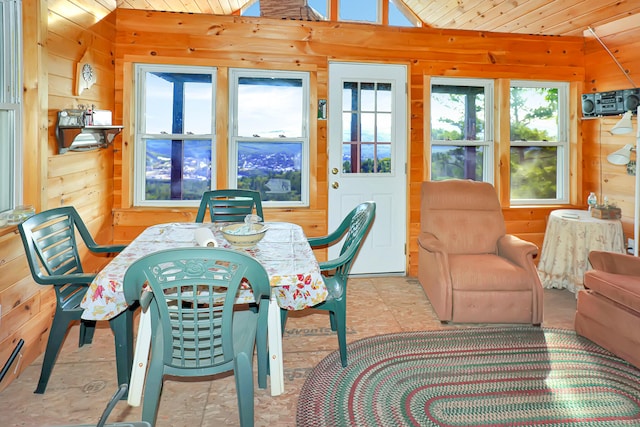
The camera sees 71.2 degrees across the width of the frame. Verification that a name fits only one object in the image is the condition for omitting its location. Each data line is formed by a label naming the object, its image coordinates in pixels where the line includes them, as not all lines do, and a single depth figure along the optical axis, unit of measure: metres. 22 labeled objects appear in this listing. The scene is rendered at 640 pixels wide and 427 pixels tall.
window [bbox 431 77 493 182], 4.52
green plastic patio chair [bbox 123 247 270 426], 1.52
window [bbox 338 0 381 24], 5.28
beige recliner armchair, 3.09
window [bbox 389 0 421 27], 5.39
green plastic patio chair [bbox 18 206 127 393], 2.13
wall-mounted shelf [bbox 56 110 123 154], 2.84
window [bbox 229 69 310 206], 4.21
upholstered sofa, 2.48
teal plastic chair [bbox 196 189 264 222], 3.41
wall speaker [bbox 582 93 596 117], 4.09
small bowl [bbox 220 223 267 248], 2.32
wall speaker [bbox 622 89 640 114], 3.71
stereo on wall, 3.73
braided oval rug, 2.05
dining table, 1.81
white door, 4.30
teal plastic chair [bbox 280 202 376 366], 2.33
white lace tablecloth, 3.58
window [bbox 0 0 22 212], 2.41
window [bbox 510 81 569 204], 4.64
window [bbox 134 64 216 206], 4.10
